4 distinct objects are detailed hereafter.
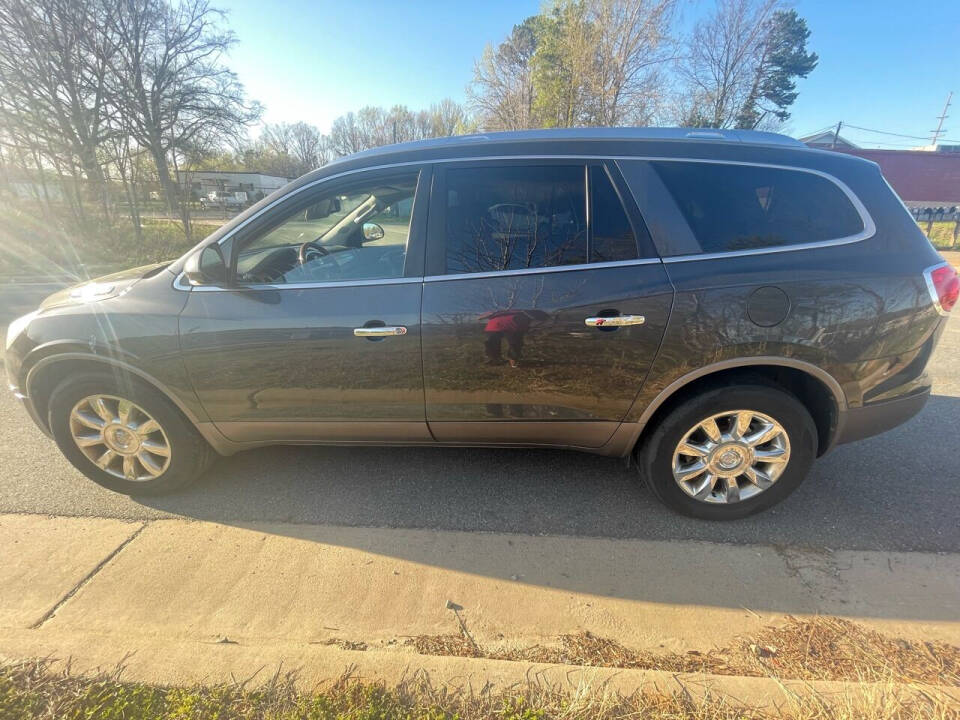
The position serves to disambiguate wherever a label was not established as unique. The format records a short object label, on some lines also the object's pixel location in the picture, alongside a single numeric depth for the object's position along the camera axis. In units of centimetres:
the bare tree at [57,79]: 1211
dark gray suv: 218
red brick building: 3319
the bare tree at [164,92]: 1528
